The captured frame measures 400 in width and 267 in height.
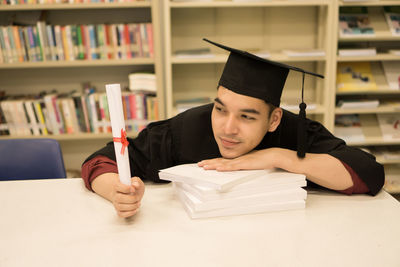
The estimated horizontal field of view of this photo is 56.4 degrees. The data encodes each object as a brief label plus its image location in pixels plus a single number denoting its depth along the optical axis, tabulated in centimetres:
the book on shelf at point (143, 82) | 298
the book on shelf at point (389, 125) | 318
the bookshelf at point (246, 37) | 313
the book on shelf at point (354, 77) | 305
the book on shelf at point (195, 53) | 288
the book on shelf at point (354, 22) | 294
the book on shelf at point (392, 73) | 310
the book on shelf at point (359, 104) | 303
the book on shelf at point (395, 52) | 296
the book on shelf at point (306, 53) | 286
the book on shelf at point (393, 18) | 300
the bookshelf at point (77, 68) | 287
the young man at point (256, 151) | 123
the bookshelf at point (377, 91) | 293
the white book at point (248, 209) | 112
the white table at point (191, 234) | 92
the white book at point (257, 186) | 110
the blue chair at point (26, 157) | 181
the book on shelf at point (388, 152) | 312
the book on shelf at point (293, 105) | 295
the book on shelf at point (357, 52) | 293
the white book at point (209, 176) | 108
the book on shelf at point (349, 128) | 313
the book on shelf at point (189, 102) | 299
